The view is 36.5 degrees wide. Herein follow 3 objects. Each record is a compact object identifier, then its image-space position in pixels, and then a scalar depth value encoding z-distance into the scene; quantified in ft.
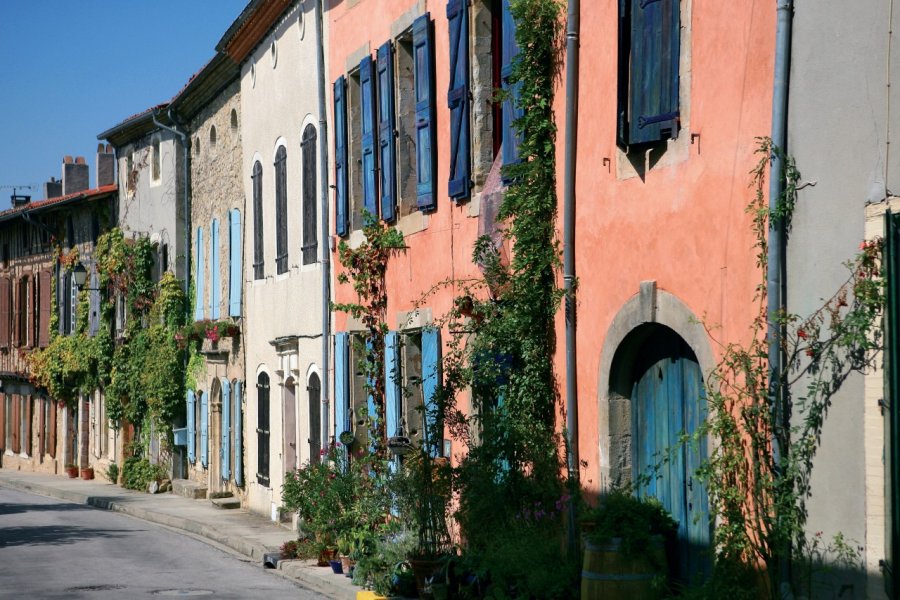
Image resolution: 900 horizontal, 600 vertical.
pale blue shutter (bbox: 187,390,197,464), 77.61
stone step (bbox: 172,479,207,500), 74.28
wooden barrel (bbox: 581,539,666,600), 25.50
